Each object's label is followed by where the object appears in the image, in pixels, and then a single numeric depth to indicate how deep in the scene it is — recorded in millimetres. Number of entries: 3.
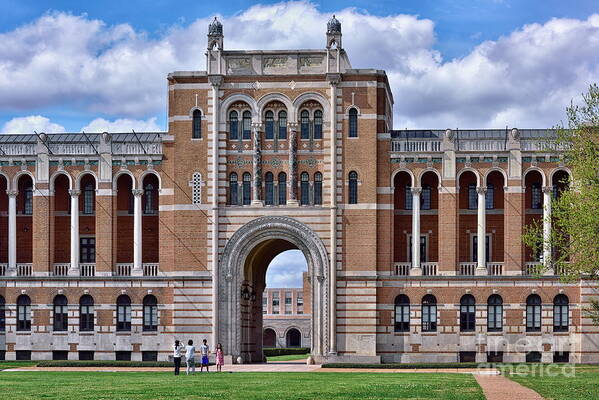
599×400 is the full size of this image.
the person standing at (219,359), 63281
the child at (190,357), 56656
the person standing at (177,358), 56084
